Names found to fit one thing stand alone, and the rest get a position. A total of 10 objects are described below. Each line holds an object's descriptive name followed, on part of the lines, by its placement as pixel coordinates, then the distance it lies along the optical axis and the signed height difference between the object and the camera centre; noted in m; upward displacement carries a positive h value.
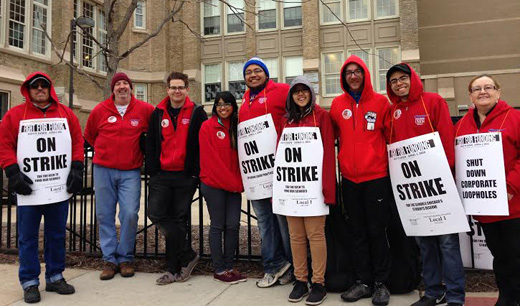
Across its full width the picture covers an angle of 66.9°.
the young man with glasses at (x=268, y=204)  4.32 -0.36
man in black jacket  4.51 +0.06
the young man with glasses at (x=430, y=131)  3.47 +0.31
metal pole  16.75 +3.62
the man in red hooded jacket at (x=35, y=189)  4.03 -0.15
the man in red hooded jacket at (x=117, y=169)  4.68 +0.07
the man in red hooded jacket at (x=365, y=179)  3.69 -0.08
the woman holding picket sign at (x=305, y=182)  3.79 -0.10
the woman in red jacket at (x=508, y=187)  3.22 -0.17
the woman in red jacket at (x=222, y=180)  4.38 -0.08
